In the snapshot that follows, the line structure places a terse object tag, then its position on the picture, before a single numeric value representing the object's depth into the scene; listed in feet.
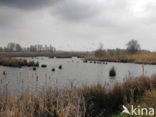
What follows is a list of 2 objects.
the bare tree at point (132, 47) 236.02
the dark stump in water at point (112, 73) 60.13
